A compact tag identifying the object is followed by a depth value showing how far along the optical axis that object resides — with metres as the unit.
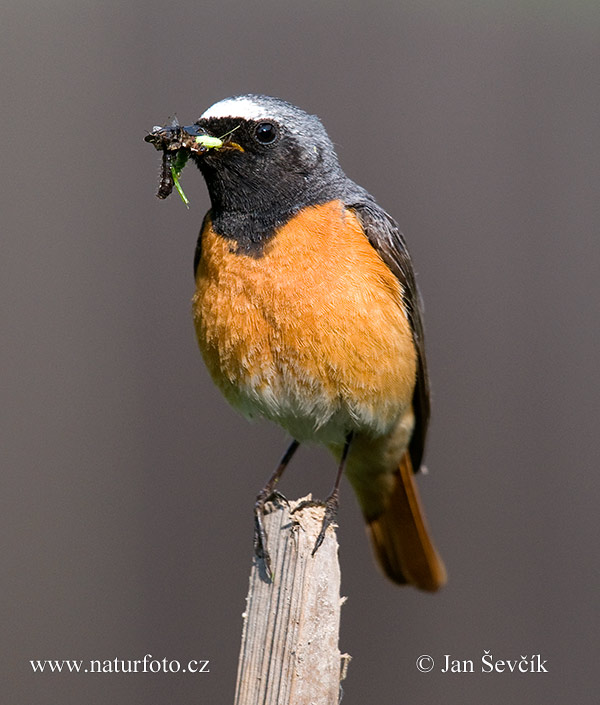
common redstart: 6.49
